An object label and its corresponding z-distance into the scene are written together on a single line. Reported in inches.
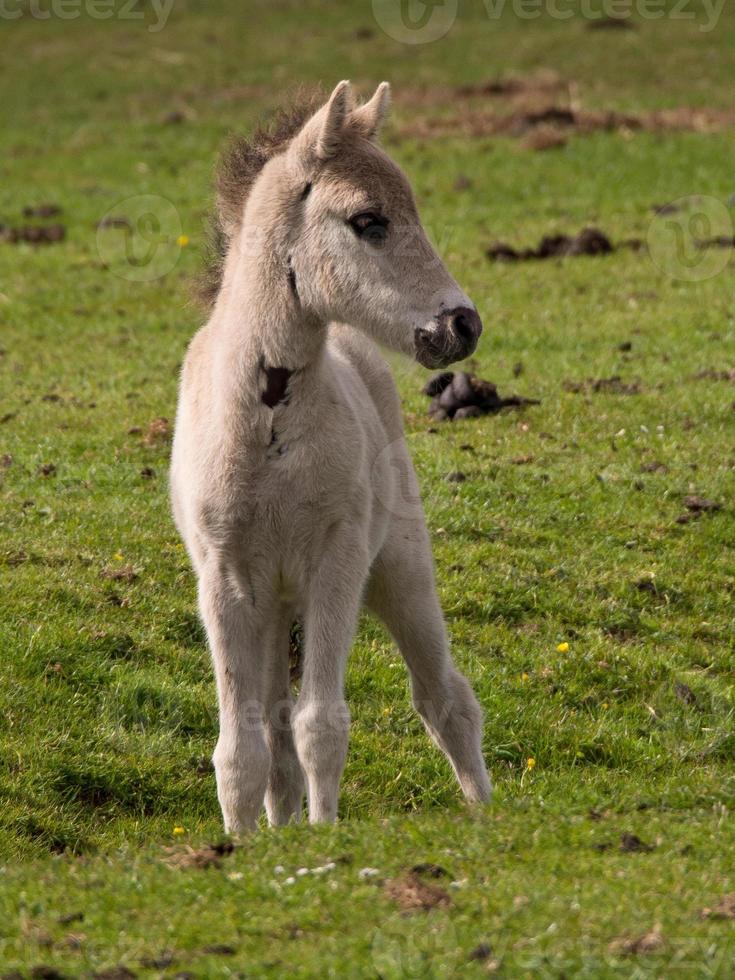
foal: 491.5
